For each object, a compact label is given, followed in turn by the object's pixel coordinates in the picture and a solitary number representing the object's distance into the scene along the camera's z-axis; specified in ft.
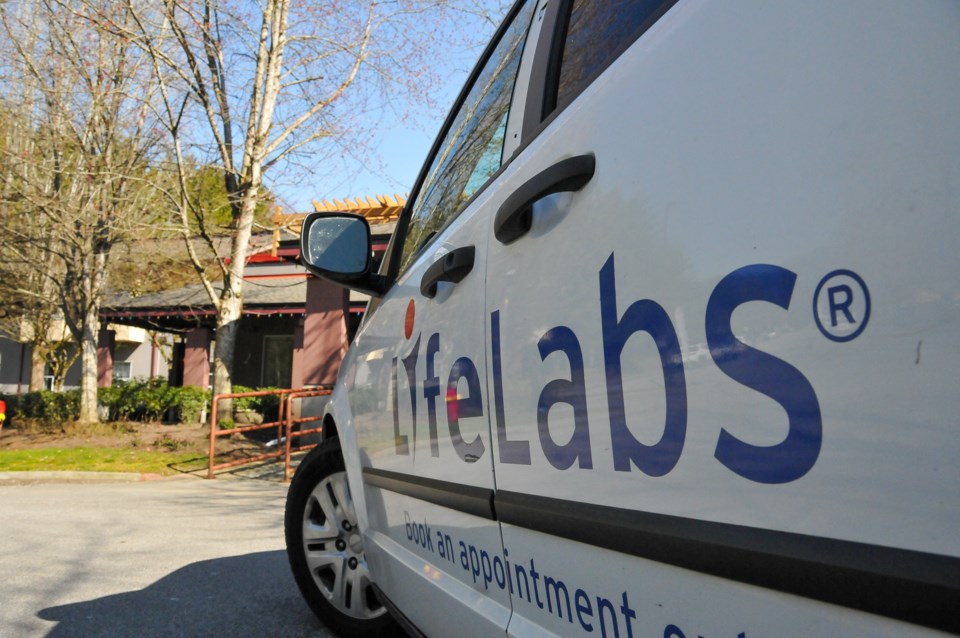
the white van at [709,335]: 2.45
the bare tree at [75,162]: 41.73
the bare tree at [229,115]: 38.78
